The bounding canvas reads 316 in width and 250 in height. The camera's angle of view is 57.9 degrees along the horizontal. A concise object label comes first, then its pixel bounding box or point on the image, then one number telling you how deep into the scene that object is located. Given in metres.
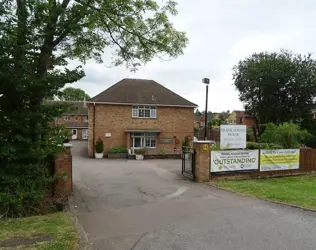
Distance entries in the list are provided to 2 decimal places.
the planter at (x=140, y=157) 24.94
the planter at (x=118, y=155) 26.25
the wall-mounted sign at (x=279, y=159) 14.45
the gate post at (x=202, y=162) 12.83
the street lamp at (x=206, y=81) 17.66
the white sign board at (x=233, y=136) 14.11
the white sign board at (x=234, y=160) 13.19
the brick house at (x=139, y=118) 27.81
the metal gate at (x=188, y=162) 13.38
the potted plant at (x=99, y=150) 26.44
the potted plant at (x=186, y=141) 29.23
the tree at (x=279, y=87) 35.38
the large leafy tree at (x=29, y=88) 7.14
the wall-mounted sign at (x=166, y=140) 29.11
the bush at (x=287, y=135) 19.06
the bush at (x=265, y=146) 18.34
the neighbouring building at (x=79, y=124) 54.72
